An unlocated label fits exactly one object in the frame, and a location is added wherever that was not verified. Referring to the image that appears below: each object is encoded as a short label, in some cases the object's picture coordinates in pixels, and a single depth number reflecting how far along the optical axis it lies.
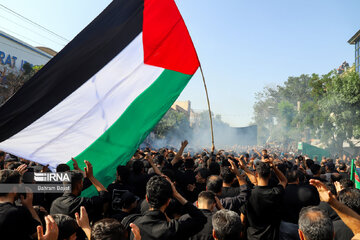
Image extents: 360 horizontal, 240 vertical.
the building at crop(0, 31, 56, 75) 26.64
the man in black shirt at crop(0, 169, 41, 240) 2.50
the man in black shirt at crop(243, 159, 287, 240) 3.67
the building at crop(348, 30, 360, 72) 31.56
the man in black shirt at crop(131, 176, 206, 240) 2.47
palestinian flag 4.14
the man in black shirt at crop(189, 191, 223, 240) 2.96
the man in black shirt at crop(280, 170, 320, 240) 3.79
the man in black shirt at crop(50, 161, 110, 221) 3.13
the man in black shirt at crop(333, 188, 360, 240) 2.93
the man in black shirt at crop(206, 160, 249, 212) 3.74
